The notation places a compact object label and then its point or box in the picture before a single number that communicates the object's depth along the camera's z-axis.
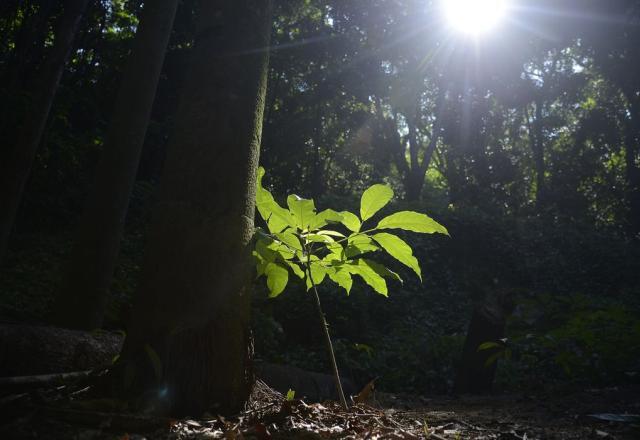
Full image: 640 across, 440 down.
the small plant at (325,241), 1.63
